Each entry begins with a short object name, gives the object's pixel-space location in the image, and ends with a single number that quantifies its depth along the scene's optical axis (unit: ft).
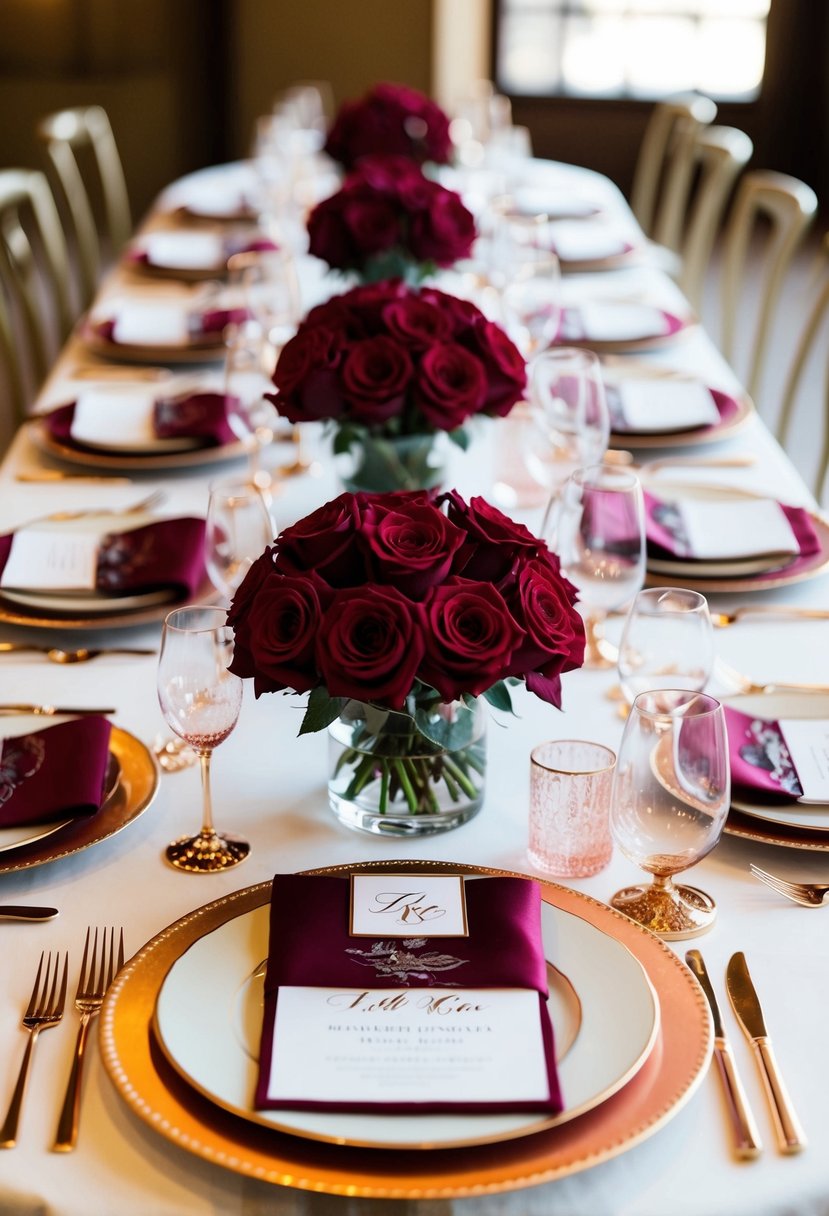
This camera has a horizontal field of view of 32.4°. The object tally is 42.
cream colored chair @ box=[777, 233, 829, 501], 8.54
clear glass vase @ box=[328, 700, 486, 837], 3.70
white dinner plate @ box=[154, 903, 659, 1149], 2.66
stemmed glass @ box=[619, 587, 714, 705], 4.21
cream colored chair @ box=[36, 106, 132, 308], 11.81
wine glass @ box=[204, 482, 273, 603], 4.64
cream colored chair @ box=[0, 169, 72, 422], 9.86
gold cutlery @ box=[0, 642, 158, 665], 4.86
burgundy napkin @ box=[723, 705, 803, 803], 3.87
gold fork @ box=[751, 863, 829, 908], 3.57
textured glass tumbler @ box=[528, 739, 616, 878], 3.64
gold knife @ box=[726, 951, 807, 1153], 2.79
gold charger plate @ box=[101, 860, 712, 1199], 2.59
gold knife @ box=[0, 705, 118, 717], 4.36
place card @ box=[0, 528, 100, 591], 5.15
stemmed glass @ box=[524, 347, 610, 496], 5.55
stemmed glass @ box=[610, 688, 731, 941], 3.27
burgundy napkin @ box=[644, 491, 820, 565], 5.36
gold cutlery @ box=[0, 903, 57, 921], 3.49
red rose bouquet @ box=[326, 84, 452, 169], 9.66
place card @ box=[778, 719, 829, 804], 3.91
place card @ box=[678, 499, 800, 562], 5.36
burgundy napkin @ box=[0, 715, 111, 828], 3.77
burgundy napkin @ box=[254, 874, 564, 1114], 3.03
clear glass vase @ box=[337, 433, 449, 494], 5.62
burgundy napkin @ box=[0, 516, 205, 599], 5.11
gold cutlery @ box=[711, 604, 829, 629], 5.08
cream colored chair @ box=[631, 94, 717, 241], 13.29
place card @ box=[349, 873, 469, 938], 3.19
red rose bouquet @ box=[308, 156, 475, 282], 6.99
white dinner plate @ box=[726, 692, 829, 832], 4.36
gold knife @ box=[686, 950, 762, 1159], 2.76
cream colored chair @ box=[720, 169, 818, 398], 9.49
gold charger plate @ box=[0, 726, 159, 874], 3.68
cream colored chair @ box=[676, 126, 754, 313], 11.44
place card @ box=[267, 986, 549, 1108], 2.73
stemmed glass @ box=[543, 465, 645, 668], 4.50
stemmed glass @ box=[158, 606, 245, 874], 3.62
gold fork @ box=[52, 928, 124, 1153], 2.78
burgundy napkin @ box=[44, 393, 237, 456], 6.60
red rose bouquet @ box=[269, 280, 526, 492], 5.10
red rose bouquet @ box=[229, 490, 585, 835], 3.26
